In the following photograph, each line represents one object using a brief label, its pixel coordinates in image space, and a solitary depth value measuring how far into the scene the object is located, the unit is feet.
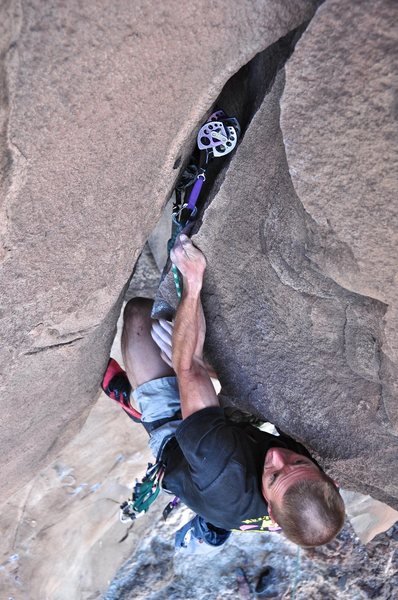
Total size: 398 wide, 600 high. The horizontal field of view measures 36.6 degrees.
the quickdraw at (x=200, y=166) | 4.69
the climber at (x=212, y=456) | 4.58
